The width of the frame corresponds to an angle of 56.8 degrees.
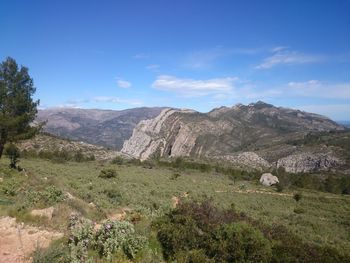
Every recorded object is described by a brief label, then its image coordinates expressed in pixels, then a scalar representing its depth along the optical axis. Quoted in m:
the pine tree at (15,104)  29.48
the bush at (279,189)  49.66
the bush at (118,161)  75.21
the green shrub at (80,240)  8.27
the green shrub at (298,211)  29.89
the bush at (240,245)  8.81
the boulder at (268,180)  62.59
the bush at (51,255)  7.89
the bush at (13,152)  31.44
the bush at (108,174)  39.50
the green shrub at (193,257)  8.58
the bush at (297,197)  40.22
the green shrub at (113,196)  19.57
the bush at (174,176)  47.78
